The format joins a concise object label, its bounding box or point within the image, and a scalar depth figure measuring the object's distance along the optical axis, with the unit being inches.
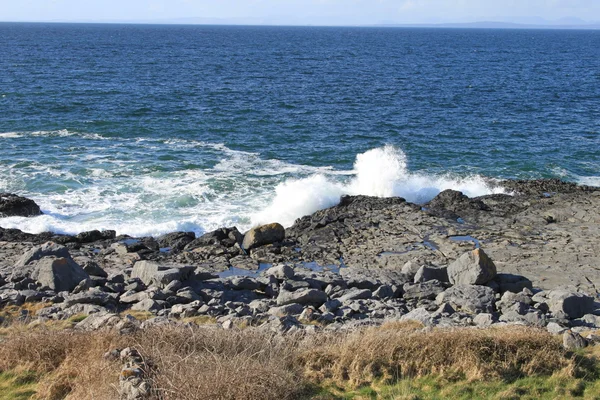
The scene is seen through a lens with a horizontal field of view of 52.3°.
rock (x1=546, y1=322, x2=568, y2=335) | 577.0
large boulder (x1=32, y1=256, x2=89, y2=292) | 722.2
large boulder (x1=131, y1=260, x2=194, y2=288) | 733.9
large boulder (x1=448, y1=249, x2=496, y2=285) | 770.8
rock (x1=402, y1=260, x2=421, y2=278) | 839.8
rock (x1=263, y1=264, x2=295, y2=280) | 792.9
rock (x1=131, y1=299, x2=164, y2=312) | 661.3
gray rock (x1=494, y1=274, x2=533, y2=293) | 787.4
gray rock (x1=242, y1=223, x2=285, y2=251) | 986.1
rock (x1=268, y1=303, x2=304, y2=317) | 652.1
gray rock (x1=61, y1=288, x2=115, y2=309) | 658.2
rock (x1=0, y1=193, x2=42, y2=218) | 1128.2
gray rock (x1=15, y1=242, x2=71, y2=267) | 805.9
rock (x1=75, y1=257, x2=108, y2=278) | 782.5
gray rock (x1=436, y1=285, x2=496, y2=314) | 705.6
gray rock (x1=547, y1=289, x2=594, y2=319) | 686.5
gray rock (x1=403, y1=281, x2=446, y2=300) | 762.2
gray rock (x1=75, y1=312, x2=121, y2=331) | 550.1
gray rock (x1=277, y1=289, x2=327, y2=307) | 690.8
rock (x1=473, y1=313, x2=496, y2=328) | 619.1
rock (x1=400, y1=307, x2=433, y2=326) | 616.4
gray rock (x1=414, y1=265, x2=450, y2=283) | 802.2
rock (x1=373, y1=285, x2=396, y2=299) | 750.5
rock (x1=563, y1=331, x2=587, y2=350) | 526.0
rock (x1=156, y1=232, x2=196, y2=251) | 1008.9
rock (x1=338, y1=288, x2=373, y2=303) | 727.1
